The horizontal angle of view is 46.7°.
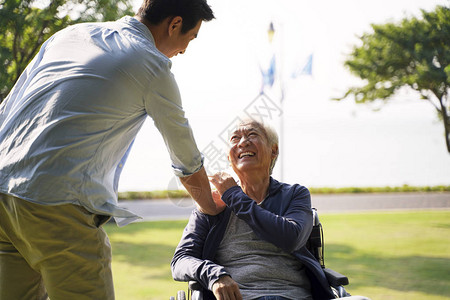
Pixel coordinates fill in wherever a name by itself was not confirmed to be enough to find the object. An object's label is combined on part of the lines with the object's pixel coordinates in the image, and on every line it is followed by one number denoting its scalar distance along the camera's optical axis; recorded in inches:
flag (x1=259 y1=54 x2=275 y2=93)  455.5
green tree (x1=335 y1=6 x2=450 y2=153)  444.5
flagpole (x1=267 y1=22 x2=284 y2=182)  421.7
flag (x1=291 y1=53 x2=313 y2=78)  491.8
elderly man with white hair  81.3
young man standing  58.9
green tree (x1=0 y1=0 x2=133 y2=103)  239.3
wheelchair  83.4
